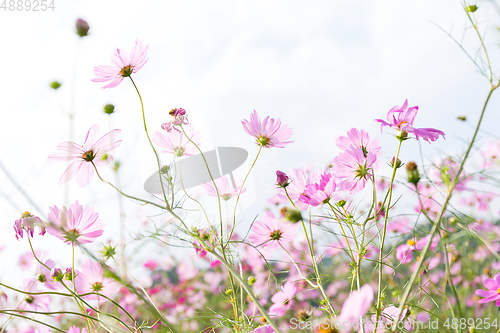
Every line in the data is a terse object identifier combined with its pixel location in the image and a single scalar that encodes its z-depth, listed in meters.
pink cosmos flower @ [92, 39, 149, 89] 0.67
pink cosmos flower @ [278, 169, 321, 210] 0.67
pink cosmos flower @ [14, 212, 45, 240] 0.60
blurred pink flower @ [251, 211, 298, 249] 0.72
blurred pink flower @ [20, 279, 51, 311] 0.91
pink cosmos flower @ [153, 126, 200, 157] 0.73
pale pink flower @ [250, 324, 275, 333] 0.54
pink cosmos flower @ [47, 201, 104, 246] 0.59
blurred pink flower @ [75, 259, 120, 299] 0.69
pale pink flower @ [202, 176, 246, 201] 0.81
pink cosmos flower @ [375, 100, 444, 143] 0.56
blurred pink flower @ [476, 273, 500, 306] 0.71
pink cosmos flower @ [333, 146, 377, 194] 0.59
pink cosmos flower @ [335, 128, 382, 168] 0.64
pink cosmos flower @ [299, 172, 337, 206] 0.58
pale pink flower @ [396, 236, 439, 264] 0.82
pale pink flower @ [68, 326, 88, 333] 0.66
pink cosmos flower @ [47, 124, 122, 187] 0.63
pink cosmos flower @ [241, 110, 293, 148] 0.72
